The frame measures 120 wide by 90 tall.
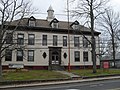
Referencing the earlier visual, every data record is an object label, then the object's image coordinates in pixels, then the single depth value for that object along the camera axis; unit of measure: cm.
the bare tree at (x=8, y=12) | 2831
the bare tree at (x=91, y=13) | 3482
